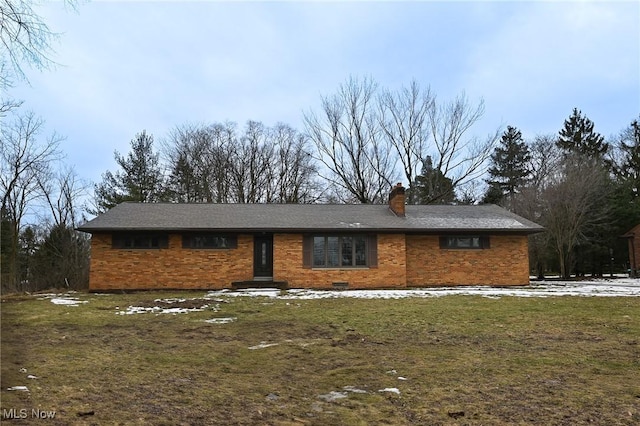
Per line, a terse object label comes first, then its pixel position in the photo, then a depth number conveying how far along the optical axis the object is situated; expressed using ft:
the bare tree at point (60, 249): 80.28
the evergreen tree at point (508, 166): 136.05
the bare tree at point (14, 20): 18.97
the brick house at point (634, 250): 89.81
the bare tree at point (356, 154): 109.91
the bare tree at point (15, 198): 79.97
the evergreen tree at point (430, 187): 110.42
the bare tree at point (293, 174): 116.67
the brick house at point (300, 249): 57.77
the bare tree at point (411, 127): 107.45
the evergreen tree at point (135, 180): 100.73
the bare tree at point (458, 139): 105.40
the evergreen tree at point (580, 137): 127.99
